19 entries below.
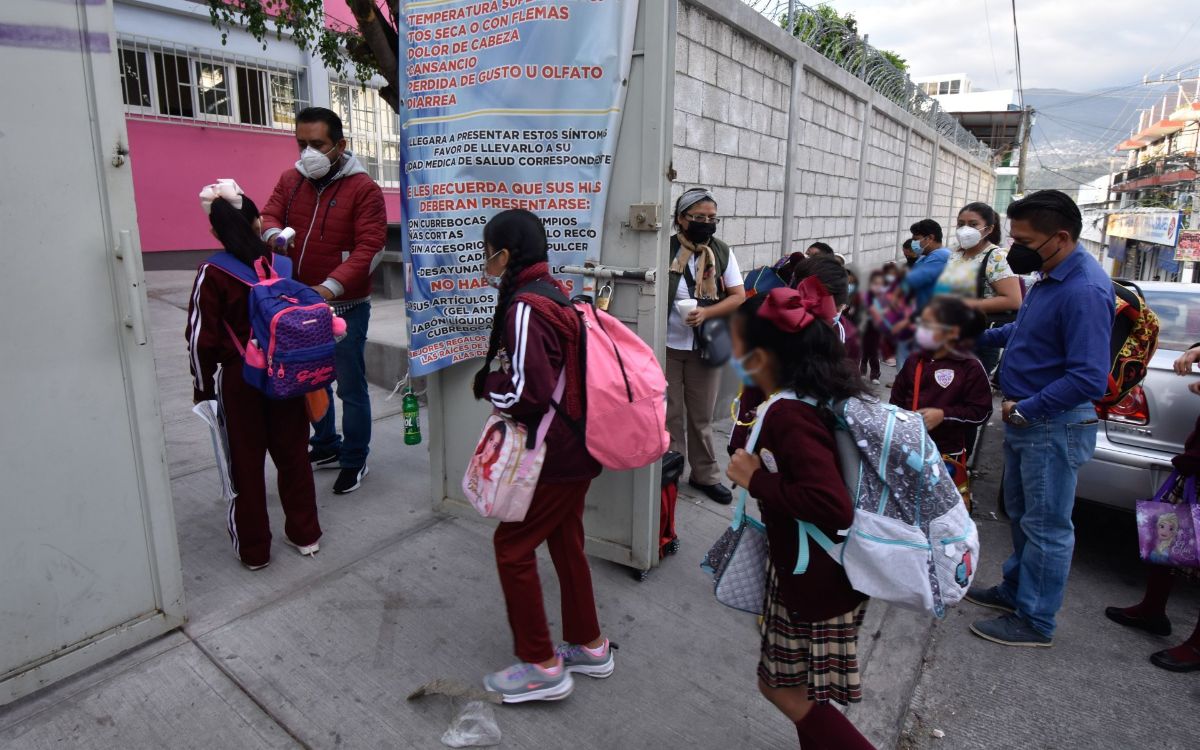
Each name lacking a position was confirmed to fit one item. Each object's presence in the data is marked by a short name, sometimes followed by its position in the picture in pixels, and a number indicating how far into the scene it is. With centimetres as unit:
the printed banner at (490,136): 297
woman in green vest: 376
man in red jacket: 387
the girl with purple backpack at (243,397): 297
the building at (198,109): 1016
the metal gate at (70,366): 223
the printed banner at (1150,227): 2228
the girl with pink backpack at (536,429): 220
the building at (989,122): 1326
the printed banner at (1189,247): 1820
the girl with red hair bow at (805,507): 155
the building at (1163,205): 2205
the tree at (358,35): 512
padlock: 309
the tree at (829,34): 670
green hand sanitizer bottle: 464
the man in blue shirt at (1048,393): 253
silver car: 357
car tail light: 367
